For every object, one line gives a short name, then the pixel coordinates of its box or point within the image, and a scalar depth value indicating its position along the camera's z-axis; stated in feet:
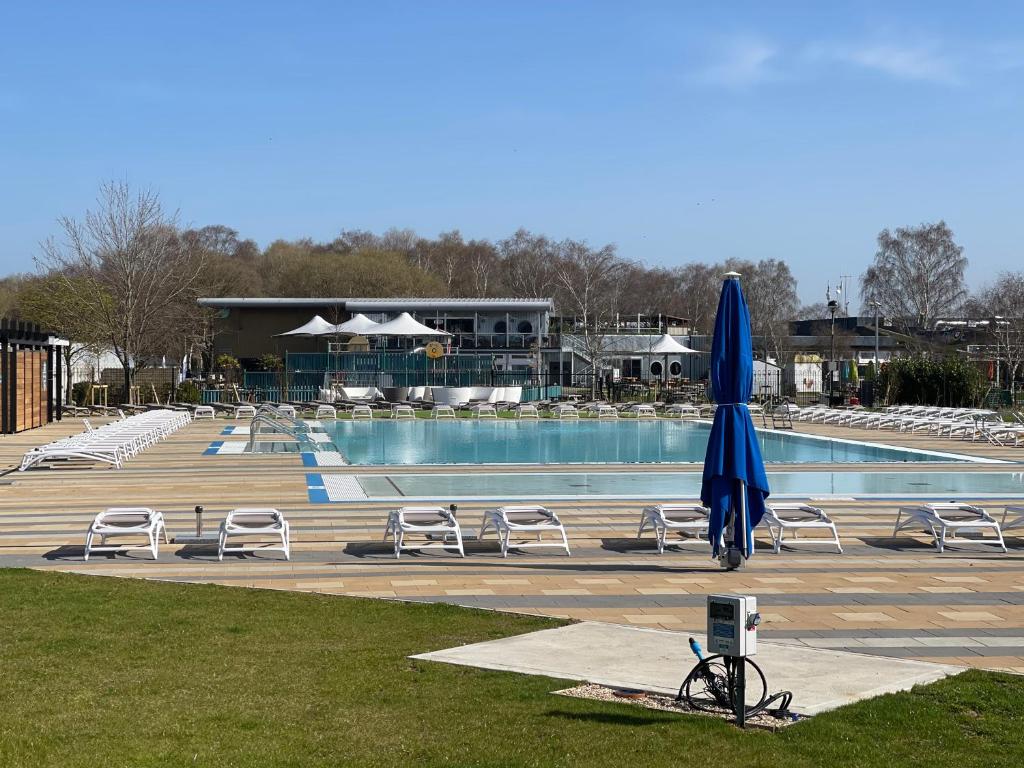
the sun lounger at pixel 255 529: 38.10
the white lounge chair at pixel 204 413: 119.34
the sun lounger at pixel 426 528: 39.16
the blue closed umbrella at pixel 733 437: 33.09
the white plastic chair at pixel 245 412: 121.08
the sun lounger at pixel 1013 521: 44.50
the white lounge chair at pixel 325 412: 123.03
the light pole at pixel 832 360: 142.50
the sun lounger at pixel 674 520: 40.70
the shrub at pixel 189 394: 139.74
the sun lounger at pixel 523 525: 39.96
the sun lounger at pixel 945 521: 41.42
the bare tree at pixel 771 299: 231.30
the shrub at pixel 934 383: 134.31
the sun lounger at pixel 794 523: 40.75
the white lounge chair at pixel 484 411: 128.26
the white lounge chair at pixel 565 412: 127.75
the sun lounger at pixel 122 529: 37.99
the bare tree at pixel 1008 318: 160.66
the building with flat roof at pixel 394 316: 183.62
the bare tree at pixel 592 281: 212.02
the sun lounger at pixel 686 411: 126.41
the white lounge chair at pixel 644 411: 128.67
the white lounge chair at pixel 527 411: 127.75
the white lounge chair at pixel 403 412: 127.71
